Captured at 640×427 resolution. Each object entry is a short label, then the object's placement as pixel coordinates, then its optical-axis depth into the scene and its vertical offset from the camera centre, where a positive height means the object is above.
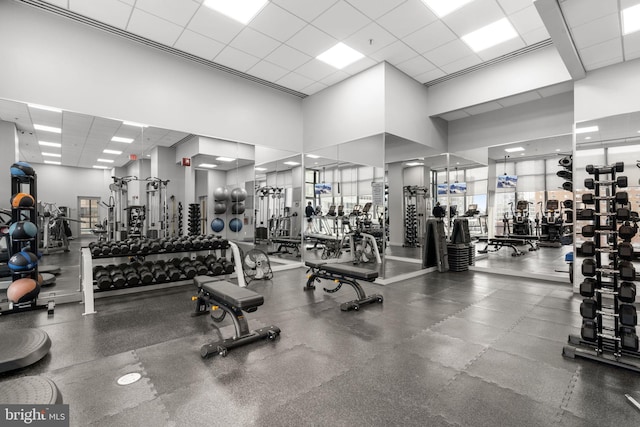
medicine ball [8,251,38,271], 3.22 -0.48
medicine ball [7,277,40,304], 3.22 -0.80
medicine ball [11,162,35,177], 3.33 +0.54
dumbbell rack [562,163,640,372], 2.22 -0.60
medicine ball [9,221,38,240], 3.26 -0.14
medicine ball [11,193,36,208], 3.26 +0.18
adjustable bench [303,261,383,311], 3.61 -0.85
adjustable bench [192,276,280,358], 2.46 -0.86
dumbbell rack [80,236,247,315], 3.40 -0.80
